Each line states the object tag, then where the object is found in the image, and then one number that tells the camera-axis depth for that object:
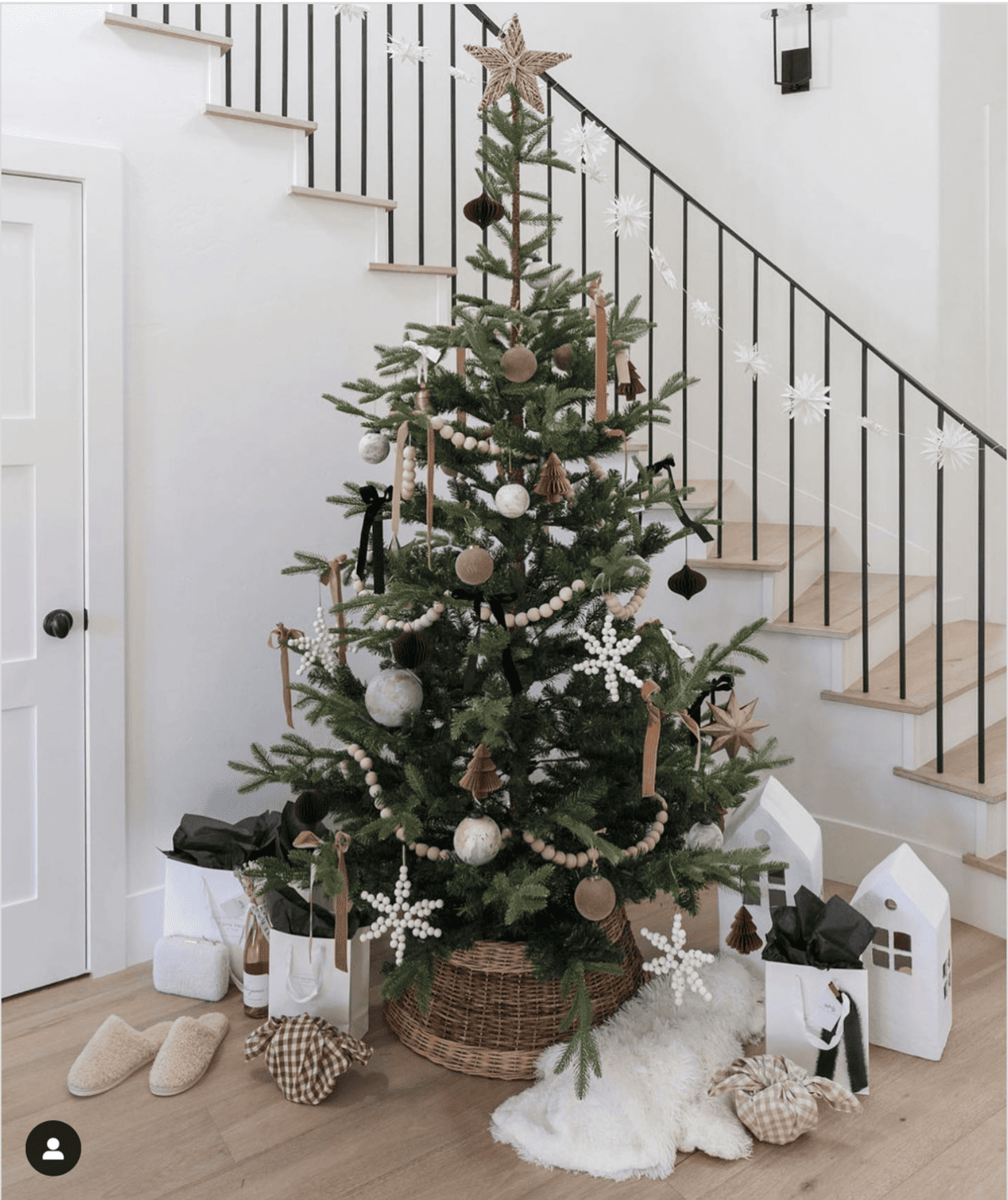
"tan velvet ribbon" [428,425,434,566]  1.81
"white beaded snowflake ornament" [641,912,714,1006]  1.78
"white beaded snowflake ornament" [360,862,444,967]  1.86
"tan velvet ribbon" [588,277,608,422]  1.83
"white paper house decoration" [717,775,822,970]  2.26
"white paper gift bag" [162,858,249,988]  2.31
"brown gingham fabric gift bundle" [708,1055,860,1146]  1.76
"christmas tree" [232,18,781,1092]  1.81
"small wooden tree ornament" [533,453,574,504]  1.78
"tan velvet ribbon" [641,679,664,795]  1.78
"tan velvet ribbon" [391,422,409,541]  1.85
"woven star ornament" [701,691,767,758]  2.30
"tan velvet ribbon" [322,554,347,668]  2.13
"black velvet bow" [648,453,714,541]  2.05
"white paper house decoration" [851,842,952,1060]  2.00
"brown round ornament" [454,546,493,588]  1.75
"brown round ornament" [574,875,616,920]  1.76
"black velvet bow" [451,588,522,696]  1.83
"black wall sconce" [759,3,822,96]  3.88
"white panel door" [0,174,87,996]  2.20
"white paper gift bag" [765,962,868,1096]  1.90
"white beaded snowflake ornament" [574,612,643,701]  1.77
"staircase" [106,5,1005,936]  2.74
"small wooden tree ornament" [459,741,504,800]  1.74
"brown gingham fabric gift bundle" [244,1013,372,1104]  1.88
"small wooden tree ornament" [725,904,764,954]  2.15
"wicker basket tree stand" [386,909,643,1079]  1.96
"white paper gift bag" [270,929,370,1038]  2.03
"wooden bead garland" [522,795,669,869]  1.83
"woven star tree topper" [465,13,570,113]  1.86
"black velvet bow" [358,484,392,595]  1.89
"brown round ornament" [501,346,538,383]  1.79
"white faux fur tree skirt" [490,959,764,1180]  1.73
